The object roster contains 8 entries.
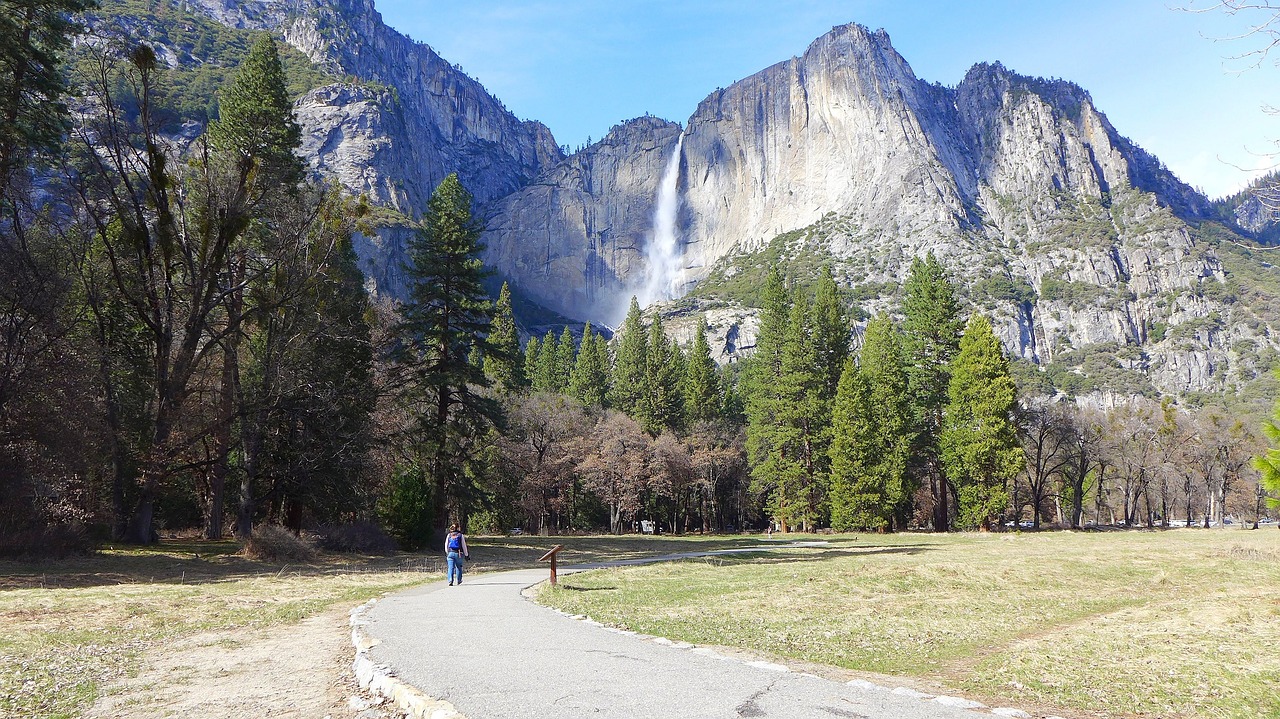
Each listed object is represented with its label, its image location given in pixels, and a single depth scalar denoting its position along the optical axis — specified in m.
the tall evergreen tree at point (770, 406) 48.62
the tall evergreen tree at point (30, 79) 18.91
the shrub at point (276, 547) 20.72
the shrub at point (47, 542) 16.86
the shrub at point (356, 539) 24.17
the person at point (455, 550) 16.19
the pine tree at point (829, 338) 50.81
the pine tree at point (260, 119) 28.14
